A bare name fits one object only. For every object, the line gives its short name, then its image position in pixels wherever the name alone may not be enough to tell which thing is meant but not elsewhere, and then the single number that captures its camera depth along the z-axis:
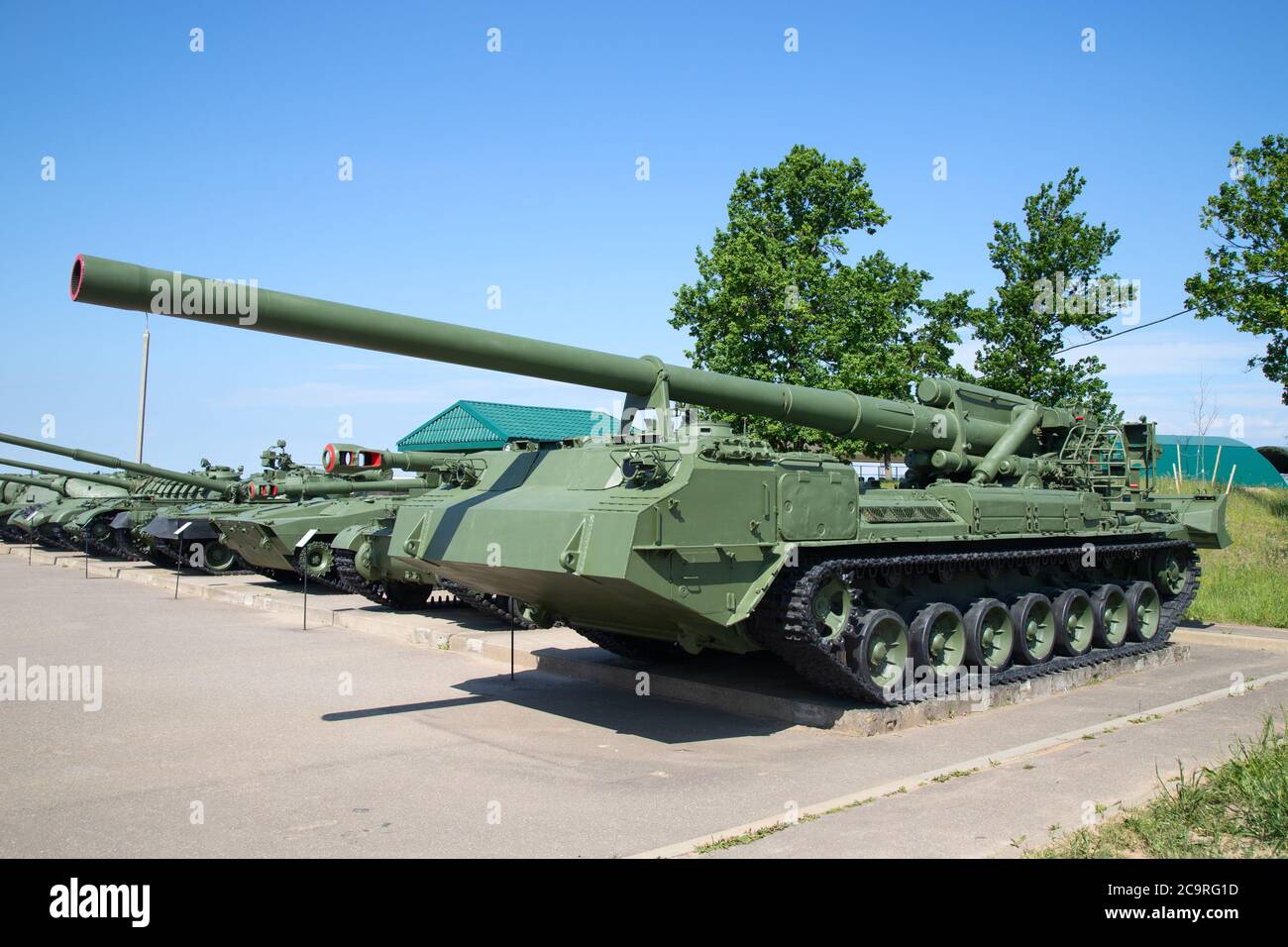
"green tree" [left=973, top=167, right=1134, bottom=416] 24.25
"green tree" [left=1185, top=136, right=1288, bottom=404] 20.08
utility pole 39.31
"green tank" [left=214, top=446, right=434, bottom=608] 17.08
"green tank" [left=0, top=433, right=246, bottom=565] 24.98
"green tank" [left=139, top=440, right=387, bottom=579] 21.52
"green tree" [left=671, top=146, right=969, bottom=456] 23.88
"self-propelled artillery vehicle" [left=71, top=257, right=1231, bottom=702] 7.50
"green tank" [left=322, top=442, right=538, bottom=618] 13.77
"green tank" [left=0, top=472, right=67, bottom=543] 37.06
